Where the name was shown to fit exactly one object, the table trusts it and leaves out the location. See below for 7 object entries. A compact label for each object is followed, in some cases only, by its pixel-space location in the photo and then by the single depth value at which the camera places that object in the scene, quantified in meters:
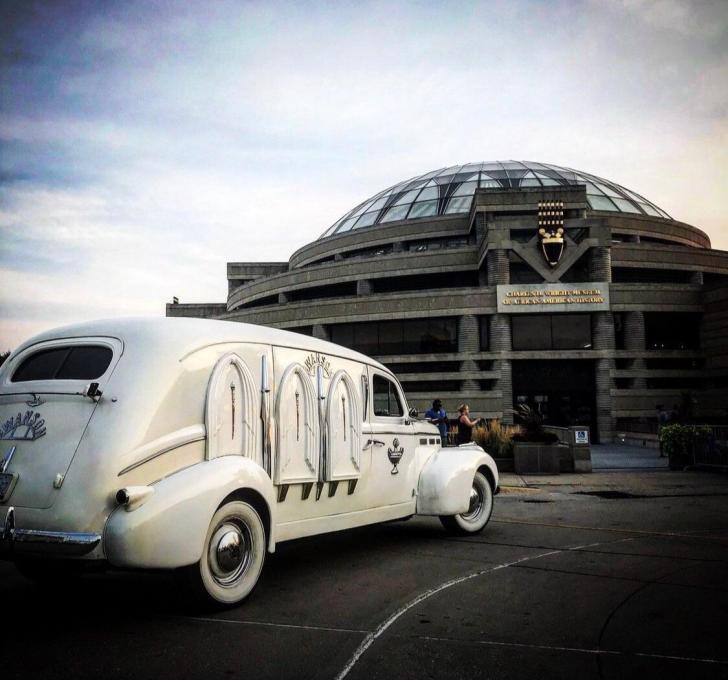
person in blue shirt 16.81
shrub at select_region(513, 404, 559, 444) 17.34
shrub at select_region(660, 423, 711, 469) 17.14
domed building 33.16
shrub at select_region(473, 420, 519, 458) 17.83
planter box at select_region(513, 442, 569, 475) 16.81
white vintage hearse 4.48
